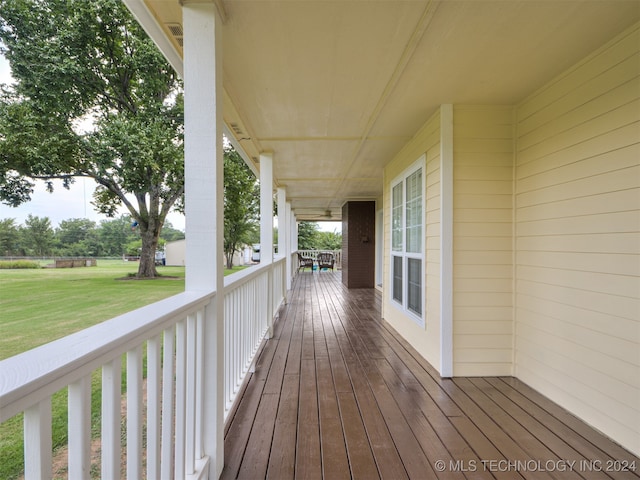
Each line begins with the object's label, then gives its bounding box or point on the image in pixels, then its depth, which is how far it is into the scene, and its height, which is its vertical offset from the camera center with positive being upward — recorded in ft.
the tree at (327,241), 88.86 +0.19
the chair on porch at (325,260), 41.97 -2.72
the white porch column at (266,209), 12.48 +1.40
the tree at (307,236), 83.97 +1.67
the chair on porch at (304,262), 43.06 -3.06
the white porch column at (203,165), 4.74 +1.24
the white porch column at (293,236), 33.35 +0.69
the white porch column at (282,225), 18.86 +1.10
